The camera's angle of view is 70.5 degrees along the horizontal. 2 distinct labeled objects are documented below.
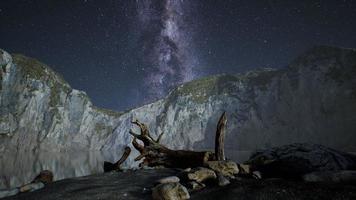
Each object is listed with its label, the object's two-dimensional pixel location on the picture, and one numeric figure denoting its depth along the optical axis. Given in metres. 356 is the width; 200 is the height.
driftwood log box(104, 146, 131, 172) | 13.25
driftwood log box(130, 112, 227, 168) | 10.08
